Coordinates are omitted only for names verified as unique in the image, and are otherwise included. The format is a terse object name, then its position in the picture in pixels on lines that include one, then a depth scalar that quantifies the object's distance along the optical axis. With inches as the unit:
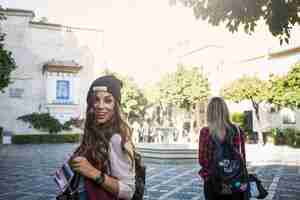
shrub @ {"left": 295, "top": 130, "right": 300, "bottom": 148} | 744.3
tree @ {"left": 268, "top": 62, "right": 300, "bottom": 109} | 663.1
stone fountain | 469.4
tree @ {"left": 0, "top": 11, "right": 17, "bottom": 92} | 441.7
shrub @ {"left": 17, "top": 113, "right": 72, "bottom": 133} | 1008.9
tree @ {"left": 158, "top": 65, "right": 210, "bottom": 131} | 952.3
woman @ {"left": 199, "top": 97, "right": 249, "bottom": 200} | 128.2
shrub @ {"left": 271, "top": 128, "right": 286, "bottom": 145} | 808.3
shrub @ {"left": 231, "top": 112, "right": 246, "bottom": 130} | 1002.8
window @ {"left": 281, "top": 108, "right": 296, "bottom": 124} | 890.7
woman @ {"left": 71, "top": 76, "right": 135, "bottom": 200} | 63.8
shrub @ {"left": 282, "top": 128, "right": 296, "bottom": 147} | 767.7
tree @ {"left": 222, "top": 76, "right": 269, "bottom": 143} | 778.8
